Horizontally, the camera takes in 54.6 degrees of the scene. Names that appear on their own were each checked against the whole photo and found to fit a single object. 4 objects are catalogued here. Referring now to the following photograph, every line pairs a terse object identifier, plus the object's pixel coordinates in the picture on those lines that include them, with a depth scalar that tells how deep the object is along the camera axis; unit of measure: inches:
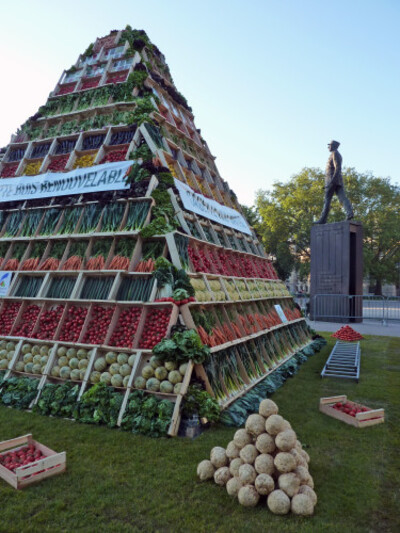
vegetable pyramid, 259.0
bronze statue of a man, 820.0
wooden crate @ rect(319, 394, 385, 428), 245.9
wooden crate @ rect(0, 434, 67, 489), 167.2
